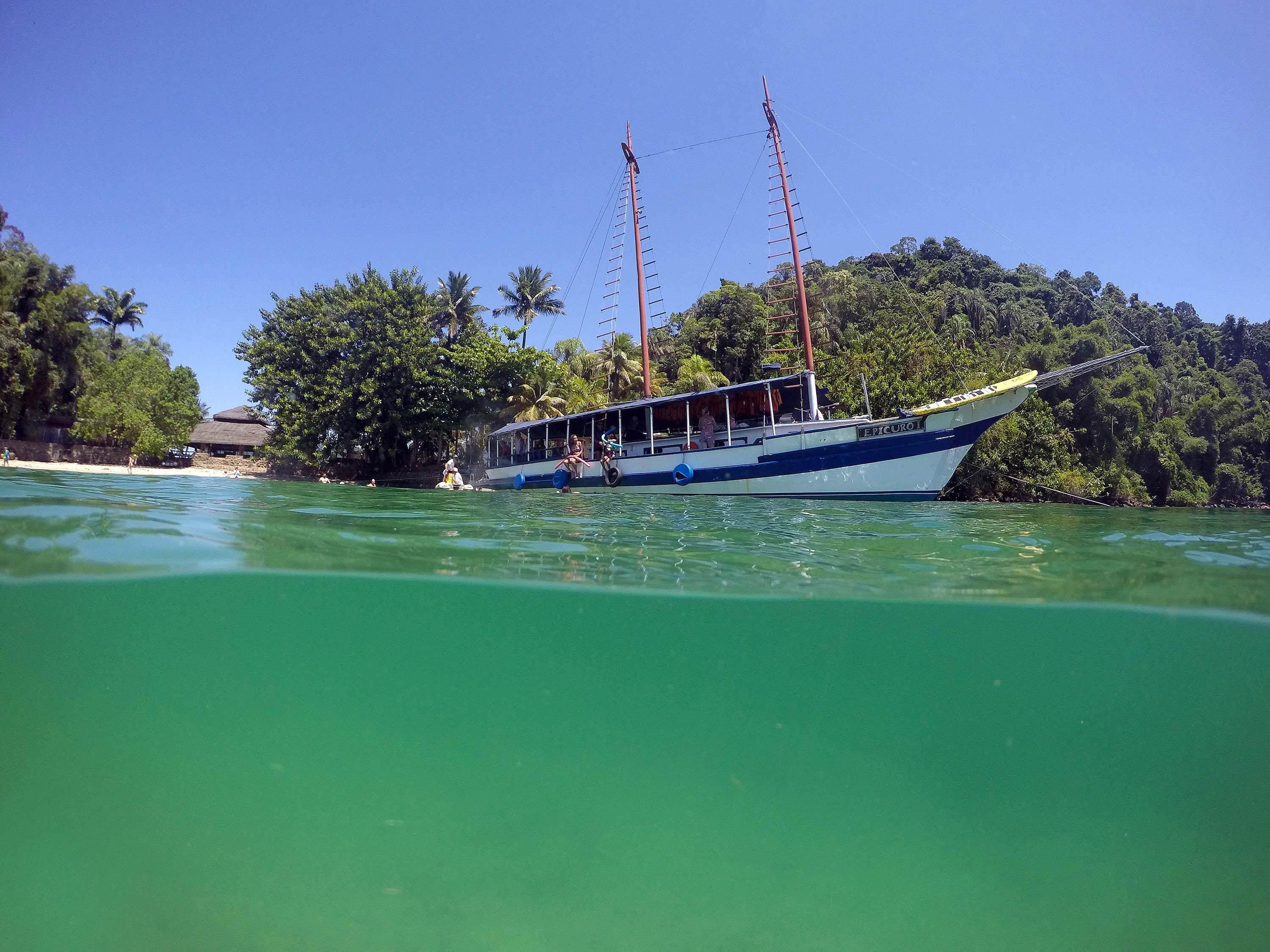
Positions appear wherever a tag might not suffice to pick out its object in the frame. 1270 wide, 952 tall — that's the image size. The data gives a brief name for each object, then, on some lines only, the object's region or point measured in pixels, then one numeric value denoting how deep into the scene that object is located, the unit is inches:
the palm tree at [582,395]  1255.5
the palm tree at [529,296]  1897.1
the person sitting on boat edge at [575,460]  867.4
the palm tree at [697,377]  1147.3
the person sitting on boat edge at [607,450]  820.0
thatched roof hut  1840.6
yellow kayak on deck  639.8
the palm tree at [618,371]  1256.8
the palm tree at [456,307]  1727.4
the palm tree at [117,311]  2340.1
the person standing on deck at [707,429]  780.6
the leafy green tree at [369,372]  1278.3
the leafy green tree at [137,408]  1385.3
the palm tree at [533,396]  1285.7
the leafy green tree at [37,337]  1232.2
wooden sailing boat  666.8
